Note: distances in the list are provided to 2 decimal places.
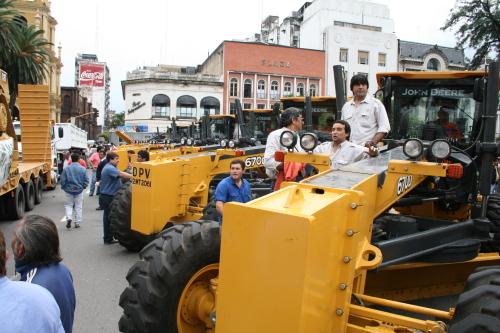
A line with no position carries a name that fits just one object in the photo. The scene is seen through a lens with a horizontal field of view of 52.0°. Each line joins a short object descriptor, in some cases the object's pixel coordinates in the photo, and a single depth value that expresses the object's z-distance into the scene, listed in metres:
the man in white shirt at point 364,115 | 5.23
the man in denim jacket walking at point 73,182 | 11.45
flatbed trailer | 11.13
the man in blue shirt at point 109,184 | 10.26
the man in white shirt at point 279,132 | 6.17
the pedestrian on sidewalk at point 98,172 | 15.48
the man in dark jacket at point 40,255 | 2.88
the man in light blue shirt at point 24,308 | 2.16
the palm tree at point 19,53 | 28.08
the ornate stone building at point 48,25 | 50.81
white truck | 29.84
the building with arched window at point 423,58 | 69.50
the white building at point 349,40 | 66.50
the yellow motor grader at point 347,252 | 2.91
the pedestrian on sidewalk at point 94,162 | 19.70
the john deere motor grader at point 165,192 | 8.09
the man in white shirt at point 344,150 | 4.59
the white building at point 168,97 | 64.12
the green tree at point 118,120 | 88.75
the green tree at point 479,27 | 32.69
